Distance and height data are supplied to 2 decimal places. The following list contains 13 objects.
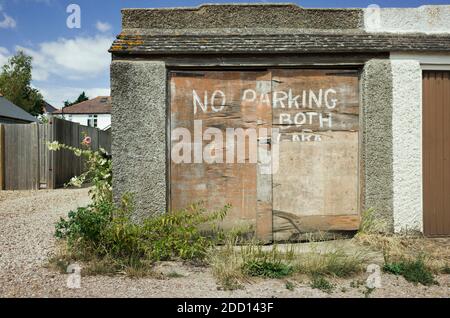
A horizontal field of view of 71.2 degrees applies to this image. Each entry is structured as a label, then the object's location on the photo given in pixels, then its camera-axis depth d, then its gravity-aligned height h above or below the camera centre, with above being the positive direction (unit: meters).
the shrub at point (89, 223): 3.86 -0.70
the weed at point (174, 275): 3.57 -1.24
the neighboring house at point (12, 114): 19.12 +3.47
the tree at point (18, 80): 30.95 +8.74
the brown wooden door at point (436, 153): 4.77 +0.17
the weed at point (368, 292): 3.15 -1.30
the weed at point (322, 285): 3.27 -1.27
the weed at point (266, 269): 3.57 -1.19
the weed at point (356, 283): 3.35 -1.28
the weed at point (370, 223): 4.59 -0.86
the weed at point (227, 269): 3.36 -1.15
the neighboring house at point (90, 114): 37.78 +6.44
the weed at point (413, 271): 3.43 -1.21
